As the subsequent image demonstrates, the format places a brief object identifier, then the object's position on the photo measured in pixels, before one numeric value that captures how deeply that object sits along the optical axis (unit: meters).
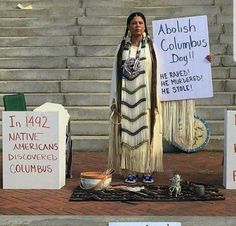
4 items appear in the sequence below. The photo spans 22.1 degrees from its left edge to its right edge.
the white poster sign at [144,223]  4.73
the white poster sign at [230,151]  6.24
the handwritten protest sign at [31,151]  6.25
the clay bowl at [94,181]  6.17
